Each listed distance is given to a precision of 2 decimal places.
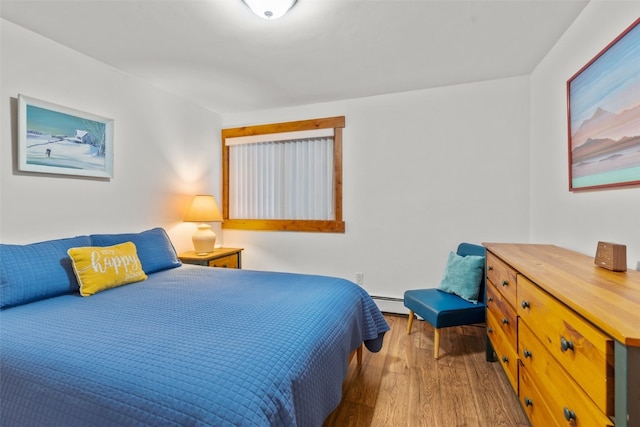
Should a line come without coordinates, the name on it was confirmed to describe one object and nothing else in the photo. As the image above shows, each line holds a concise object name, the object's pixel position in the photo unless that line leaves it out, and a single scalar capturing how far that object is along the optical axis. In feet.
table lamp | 10.29
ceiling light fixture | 5.33
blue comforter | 2.93
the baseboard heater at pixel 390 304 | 10.37
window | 11.15
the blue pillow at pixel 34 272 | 5.24
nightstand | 9.70
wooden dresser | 2.47
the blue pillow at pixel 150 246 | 7.32
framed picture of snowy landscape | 6.48
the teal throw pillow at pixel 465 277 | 7.91
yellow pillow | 5.98
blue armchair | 7.35
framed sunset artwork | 4.36
